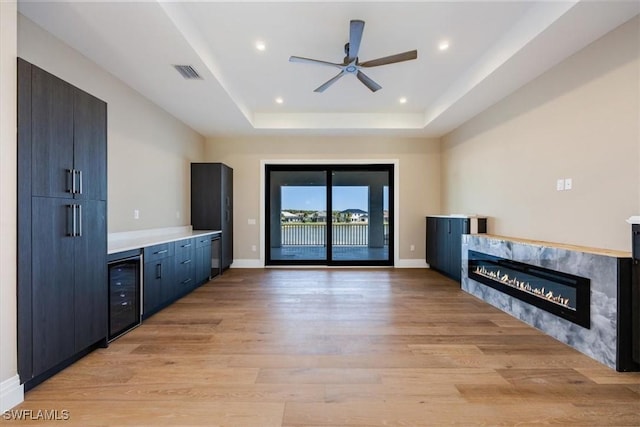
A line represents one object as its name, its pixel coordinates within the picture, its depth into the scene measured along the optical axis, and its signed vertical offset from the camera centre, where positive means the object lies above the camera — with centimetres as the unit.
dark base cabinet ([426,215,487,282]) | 482 -53
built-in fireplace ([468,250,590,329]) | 271 -82
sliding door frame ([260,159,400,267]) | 667 +67
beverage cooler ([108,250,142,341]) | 290 -85
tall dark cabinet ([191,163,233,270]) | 588 +30
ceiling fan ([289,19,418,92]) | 289 +168
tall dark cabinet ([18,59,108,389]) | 202 -10
